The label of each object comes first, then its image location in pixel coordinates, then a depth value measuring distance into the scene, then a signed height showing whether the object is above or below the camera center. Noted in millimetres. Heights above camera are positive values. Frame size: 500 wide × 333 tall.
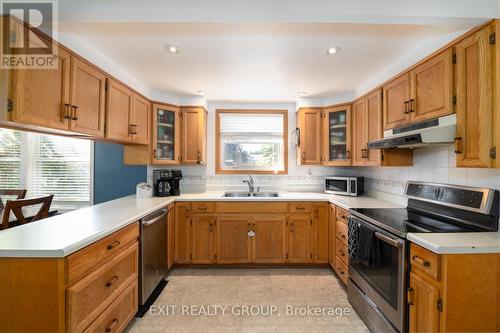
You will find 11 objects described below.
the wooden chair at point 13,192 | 2961 -372
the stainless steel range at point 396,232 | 1427 -495
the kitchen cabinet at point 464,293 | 1183 -696
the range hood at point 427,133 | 1464 +258
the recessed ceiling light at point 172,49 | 1814 +1021
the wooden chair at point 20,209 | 1944 -426
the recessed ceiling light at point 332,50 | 1843 +1028
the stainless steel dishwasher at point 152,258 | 1952 -921
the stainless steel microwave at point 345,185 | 2910 -248
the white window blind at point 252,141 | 3486 +427
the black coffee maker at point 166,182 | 2818 -204
